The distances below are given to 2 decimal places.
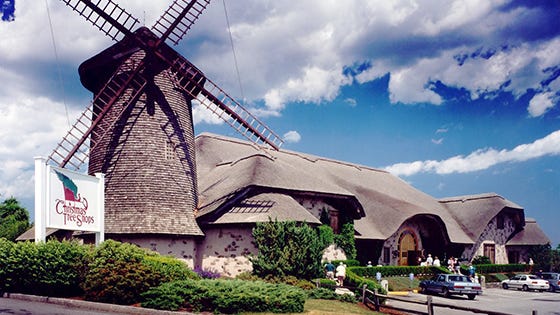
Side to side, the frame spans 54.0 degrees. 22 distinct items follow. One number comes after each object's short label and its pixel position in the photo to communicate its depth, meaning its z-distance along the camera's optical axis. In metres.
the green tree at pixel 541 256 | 53.47
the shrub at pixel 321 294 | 22.39
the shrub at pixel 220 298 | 16.98
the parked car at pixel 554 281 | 39.03
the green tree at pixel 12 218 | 48.22
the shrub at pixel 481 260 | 46.02
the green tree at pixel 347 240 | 33.22
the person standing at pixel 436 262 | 38.99
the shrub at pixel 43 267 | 18.78
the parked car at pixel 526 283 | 38.34
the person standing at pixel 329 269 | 28.99
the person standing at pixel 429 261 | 39.34
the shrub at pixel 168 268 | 18.66
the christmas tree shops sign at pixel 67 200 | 19.59
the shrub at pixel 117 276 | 17.50
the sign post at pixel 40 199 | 19.48
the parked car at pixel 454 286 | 29.86
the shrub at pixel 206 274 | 26.06
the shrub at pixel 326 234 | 31.23
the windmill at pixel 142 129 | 27.31
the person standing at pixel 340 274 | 27.96
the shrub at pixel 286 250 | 25.59
